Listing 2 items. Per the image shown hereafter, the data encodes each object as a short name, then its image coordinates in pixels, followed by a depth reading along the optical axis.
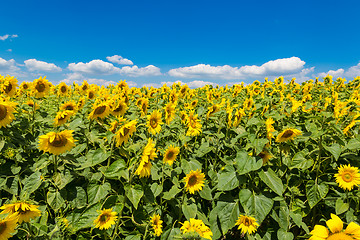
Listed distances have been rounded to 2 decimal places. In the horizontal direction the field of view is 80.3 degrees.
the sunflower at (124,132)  2.49
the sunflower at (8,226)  1.78
